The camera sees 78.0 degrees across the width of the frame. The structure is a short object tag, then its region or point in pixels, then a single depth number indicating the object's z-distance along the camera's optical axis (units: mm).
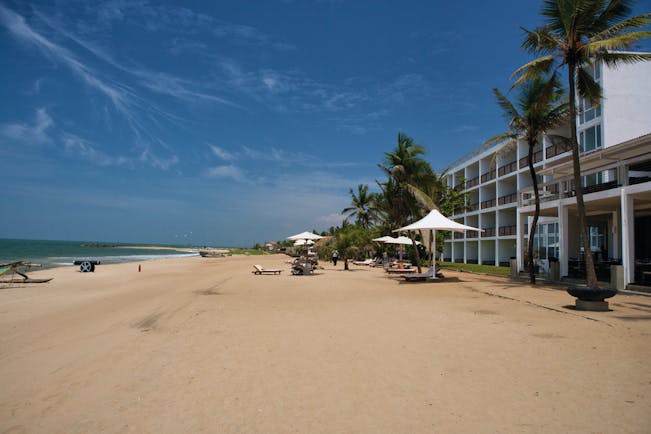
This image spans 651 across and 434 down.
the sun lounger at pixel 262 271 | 21125
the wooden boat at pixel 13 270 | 16453
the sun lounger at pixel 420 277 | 16359
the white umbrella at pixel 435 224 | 16297
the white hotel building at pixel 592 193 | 13738
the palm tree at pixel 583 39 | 11258
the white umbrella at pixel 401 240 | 23677
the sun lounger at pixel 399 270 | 20766
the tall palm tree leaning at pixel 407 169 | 21562
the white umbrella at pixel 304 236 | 24172
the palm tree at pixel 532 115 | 15453
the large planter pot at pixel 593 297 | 8656
